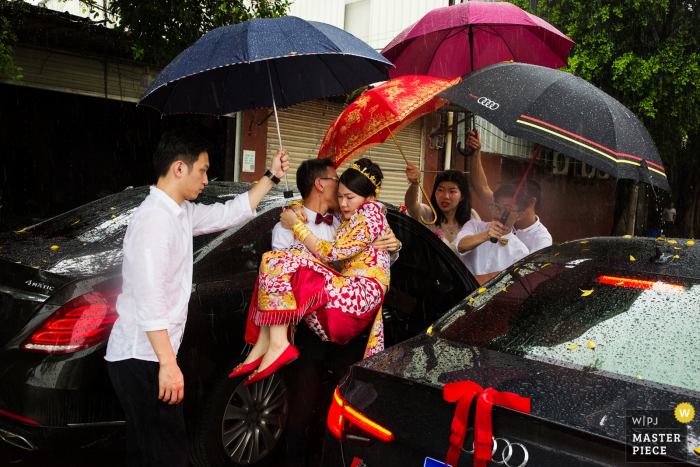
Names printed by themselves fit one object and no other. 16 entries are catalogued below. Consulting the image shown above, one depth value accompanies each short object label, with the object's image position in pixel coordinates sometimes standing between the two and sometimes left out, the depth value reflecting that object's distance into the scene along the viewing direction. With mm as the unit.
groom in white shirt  2869
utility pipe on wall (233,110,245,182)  9852
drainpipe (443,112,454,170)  13200
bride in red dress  2668
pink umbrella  4398
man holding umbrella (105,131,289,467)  2158
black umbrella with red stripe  2689
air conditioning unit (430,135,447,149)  13227
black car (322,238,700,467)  1562
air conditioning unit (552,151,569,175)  16719
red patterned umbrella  3434
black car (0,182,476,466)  2523
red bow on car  1590
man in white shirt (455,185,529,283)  3838
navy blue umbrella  2602
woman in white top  4539
